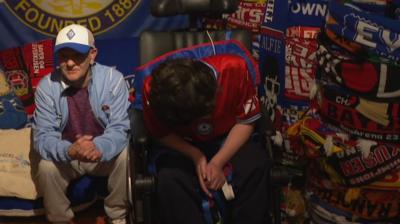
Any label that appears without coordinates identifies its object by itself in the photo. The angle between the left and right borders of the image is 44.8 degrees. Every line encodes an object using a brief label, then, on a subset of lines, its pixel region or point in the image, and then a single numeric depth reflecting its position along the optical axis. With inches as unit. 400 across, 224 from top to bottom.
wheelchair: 62.5
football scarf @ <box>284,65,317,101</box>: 77.6
